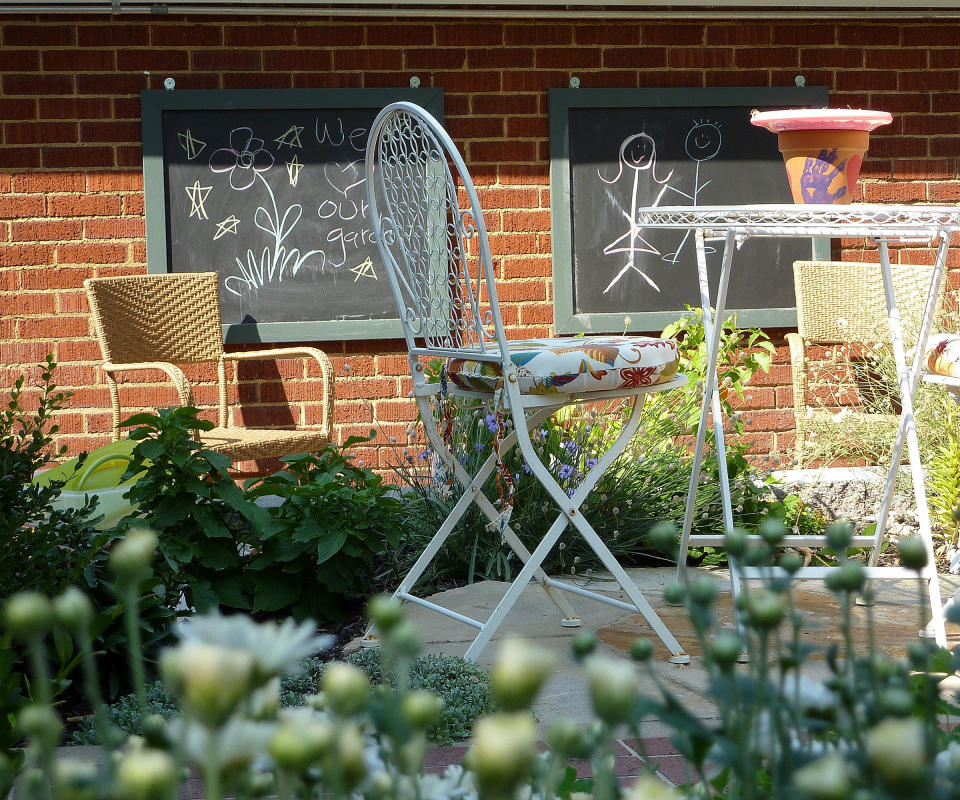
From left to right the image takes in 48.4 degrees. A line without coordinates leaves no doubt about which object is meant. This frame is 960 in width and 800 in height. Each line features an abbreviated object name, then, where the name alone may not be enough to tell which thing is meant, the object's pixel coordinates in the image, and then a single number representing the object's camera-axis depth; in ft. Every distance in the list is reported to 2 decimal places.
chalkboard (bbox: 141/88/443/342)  15.23
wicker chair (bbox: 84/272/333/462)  13.82
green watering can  8.54
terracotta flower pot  8.16
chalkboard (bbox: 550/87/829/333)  15.97
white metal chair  7.08
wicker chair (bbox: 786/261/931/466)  14.15
